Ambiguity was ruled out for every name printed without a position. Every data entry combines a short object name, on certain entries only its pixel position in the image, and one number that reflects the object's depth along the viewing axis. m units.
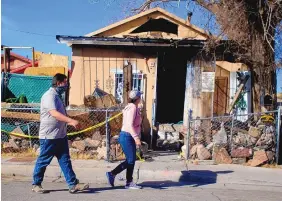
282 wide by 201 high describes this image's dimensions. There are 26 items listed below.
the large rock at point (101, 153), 9.28
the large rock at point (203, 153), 9.19
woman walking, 6.50
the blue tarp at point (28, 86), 12.42
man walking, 6.15
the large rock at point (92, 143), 9.75
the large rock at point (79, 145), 9.70
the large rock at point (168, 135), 11.74
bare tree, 9.65
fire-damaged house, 11.84
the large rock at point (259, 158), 8.91
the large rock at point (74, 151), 9.62
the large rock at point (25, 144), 10.08
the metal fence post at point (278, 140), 9.08
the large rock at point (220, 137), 9.32
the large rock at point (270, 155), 9.07
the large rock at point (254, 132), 9.33
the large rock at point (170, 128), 11.84
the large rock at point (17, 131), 10.08
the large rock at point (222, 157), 9.08
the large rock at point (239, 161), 9.10
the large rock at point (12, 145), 9.88
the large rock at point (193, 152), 9.36
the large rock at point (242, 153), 9.07
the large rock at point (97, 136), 9.89
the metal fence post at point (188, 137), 9.12
